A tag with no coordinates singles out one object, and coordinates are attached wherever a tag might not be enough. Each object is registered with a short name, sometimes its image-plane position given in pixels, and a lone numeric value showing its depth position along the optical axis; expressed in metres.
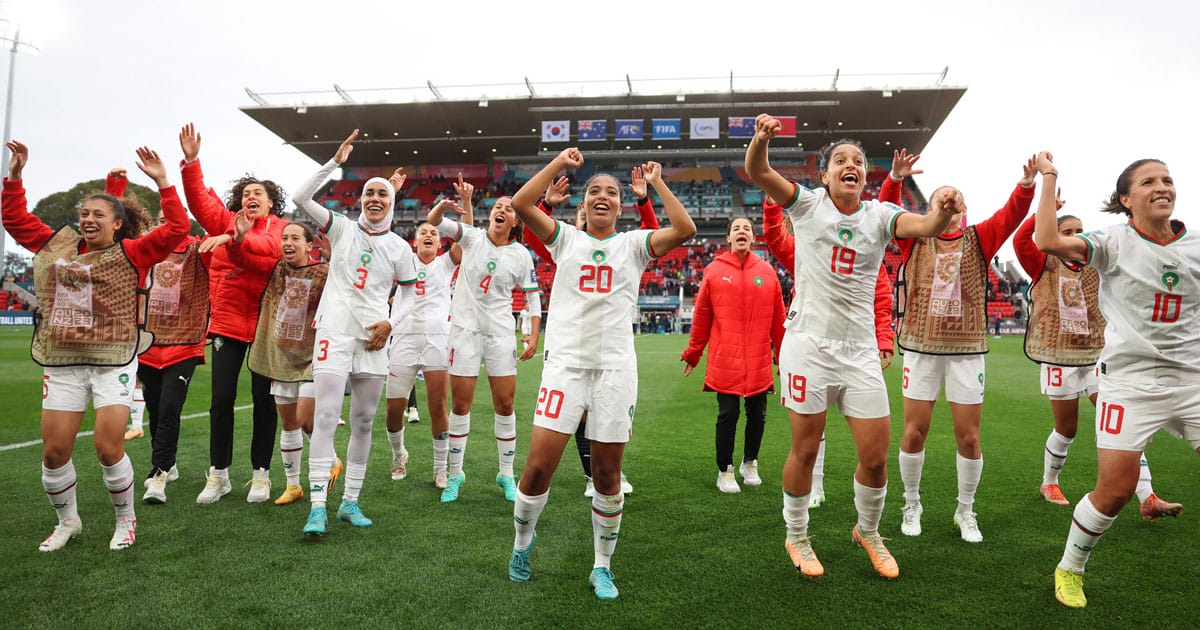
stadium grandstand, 38.69
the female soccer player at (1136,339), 3.12
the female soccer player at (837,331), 3.51
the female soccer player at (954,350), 4.18
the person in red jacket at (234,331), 4.90
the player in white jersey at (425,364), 5.43
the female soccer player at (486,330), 5.22
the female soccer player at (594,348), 3.31
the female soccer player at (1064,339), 4.94
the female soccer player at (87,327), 3.83
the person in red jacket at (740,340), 5.34
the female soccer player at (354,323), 4.25
